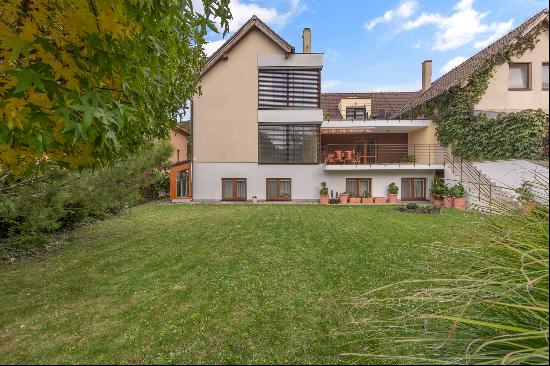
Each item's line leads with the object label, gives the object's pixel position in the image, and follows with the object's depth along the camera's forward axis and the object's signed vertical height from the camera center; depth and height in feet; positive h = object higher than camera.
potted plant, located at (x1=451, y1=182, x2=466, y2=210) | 62.97 -1.66
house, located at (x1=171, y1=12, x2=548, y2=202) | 75.20 +13.14
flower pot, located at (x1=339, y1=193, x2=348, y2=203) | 73.26 -2.36
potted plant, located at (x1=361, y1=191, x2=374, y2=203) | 73.87 -2.47
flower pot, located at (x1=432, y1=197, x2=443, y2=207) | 68.55 -2.97
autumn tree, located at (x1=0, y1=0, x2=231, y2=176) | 9.18 +4.25
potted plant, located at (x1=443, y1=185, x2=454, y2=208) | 65.26 -2.14
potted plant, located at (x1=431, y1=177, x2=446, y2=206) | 67.80 -0.67
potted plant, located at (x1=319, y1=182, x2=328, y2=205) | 72.18 -1.87
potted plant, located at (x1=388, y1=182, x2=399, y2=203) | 73.82 -1.01
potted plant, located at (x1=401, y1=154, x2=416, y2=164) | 75.47 +7.21
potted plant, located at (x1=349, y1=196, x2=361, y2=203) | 73.82 -2.72
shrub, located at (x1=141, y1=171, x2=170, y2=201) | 87.83 -0.88
